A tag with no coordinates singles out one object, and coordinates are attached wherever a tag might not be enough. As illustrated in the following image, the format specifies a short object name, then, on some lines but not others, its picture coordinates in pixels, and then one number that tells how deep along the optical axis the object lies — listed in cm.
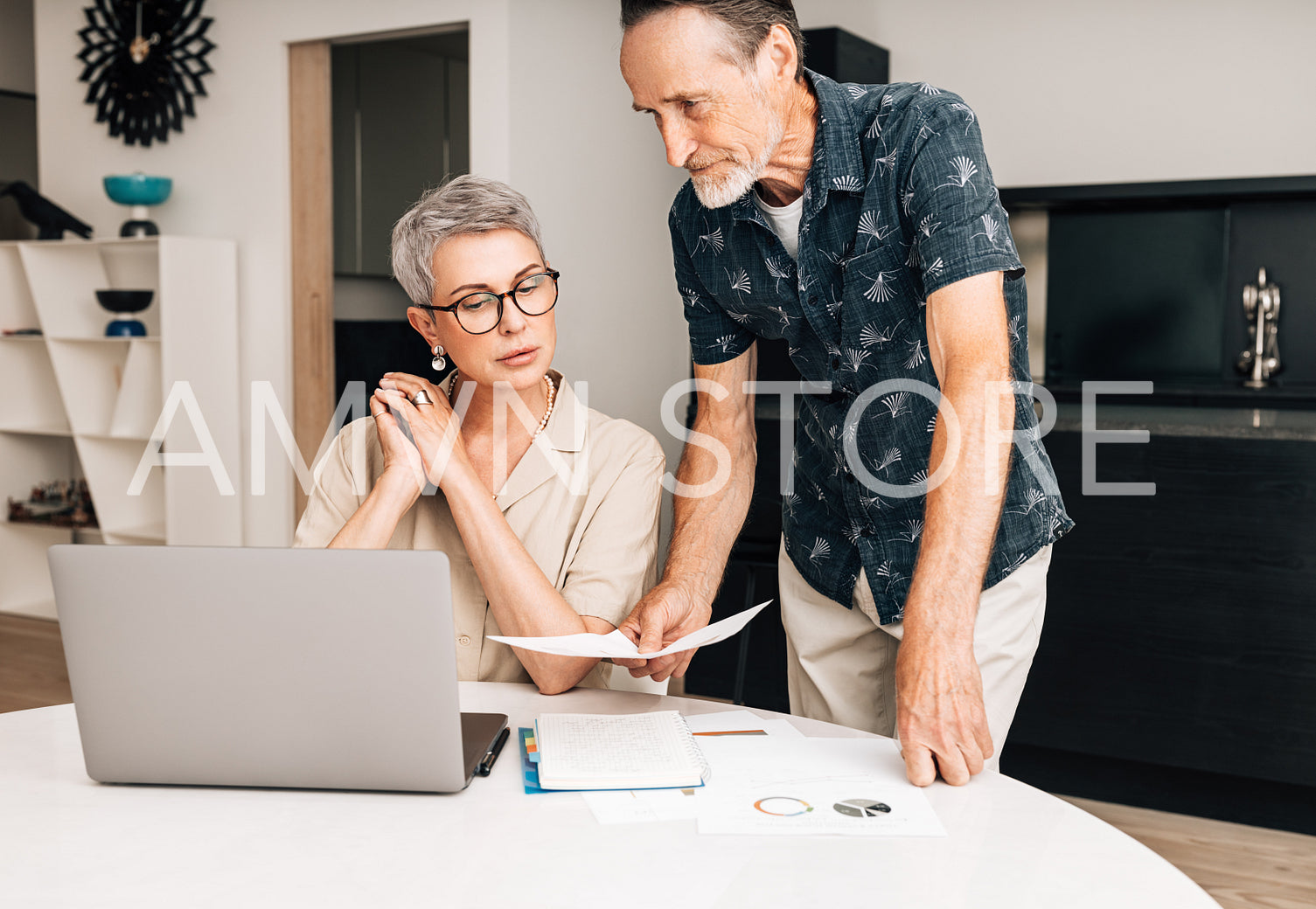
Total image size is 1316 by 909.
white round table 88
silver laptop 98
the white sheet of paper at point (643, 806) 102
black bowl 422
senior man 117
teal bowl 428
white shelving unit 421
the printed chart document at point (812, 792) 100
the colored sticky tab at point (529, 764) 109
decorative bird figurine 430
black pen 113
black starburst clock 435
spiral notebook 108
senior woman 152
